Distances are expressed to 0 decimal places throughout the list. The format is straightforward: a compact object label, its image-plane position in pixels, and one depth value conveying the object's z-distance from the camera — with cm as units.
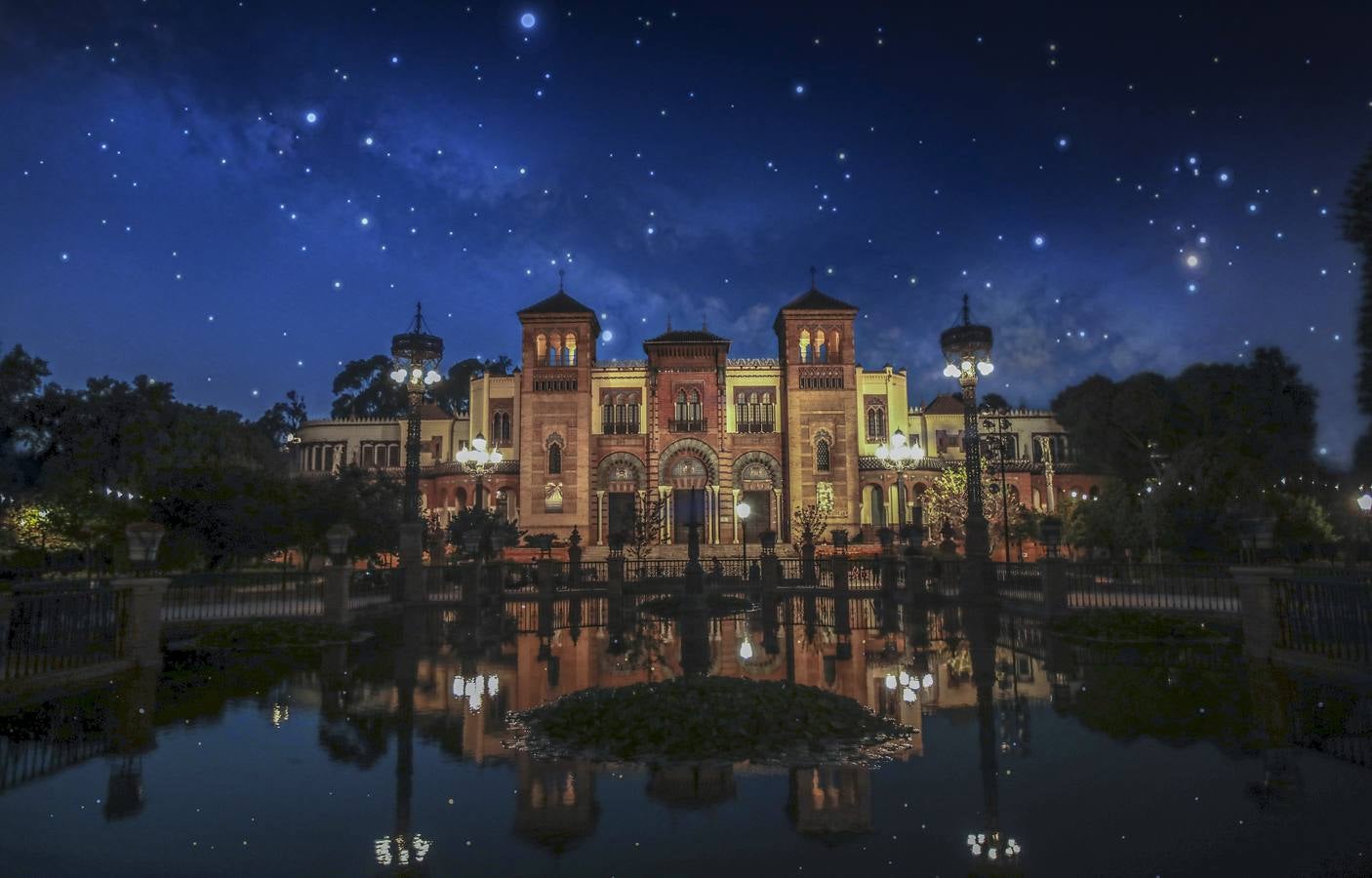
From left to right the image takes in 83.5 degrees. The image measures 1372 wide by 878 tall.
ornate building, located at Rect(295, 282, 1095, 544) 4925
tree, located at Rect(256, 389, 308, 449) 7869
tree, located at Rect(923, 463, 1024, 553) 4272
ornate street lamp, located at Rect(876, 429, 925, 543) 2753
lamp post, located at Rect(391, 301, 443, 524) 2173
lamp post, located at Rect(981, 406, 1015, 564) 3098
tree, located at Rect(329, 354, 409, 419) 7981
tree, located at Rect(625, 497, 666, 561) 3808
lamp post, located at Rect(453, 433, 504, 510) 3347
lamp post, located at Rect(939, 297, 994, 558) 2023
